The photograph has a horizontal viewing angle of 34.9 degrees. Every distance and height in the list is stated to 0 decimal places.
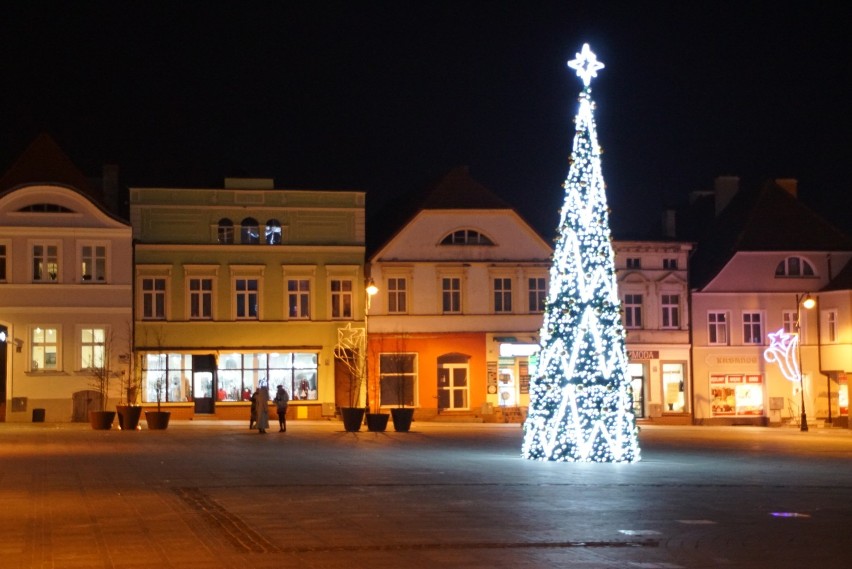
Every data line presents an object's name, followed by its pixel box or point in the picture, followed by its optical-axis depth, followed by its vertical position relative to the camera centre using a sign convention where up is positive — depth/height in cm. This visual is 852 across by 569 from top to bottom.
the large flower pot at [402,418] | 4550 -120
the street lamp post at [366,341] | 4666 +167
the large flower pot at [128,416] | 4644 -100
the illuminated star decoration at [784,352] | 6359 +116
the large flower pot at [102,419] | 4672 -111
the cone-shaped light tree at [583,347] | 2966 +73
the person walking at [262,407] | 4428 -75
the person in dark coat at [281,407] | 4519 -75
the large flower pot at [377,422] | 4488 -129
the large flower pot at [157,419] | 4662 -113
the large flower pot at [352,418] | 4512 -115
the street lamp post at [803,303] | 5284 +298
